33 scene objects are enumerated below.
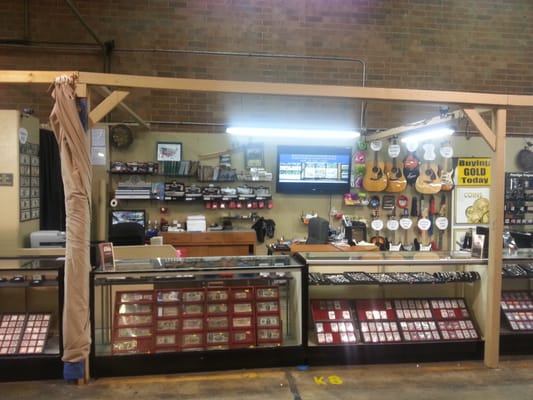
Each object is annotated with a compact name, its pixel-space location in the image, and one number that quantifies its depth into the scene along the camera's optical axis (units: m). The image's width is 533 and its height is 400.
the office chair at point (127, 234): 5.81
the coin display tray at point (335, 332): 3.78
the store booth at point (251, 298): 3.32
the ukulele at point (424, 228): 7.59
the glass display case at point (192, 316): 3.54
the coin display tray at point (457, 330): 3.93
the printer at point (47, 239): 5.05
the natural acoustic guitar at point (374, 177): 7.41
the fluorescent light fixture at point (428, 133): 5.46
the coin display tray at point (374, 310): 3.93
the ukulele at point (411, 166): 7.45
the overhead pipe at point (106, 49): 7.07
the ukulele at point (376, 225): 7.42
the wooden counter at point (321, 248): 6.05
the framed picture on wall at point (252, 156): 7.30
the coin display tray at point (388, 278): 3.81
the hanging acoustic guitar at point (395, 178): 7.43
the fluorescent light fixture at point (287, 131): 5.93
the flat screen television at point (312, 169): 7.32
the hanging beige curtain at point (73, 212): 3.18
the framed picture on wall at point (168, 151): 7.14
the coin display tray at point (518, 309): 4.07
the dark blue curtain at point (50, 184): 5.84
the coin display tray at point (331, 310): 3.88
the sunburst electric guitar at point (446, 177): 7.49
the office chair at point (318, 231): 6.66
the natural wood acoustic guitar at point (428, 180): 7.45
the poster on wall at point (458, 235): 7.57
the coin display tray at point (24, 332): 3.46
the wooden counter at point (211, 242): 6.79
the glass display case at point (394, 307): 3.80
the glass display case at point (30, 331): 3.41
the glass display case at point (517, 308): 4.02
